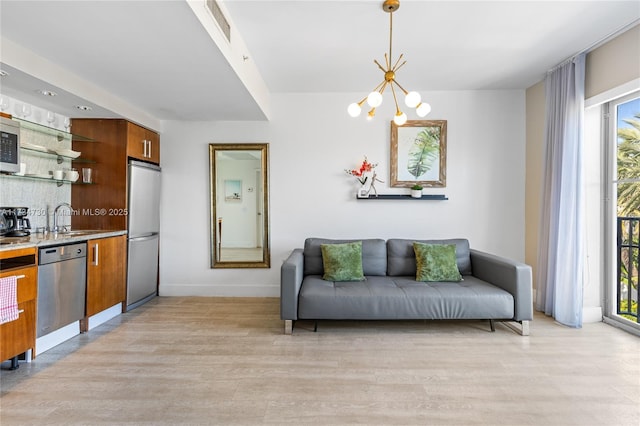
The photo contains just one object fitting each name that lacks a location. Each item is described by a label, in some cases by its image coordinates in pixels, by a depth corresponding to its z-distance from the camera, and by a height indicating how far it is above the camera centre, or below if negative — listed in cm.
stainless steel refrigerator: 382 -26
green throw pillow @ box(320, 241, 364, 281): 355 -54
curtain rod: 277 +158
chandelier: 232 +80
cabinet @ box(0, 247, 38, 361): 225 -67
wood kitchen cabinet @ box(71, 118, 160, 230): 375 +41
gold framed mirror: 440 +8
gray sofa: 305 -81
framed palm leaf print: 429 +81
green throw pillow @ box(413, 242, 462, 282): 351 -53
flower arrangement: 426 +53
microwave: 272 +53
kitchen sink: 314 -23
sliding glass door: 314 +8
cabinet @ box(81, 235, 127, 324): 315 -64
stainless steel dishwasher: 262 -64
